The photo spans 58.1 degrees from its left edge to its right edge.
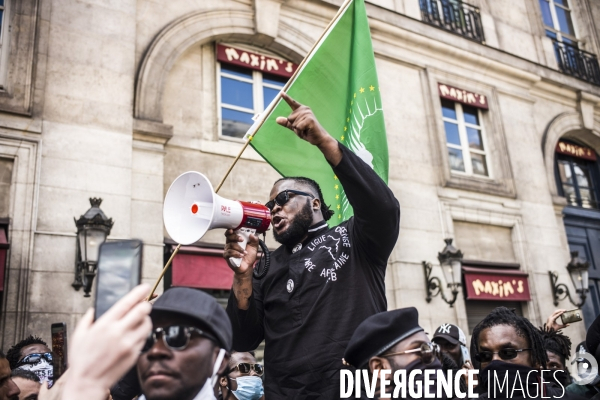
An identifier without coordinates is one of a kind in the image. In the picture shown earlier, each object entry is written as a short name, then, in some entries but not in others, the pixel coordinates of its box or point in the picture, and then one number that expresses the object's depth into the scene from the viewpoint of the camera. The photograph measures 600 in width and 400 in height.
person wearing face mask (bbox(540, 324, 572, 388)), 4.08
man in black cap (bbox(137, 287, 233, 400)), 1.48
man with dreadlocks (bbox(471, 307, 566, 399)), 2.70
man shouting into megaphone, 2.61
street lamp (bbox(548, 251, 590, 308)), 10.23
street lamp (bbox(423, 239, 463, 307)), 8.80
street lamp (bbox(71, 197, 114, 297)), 6.07
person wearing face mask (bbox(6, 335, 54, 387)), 4.00
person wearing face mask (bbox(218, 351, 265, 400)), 4.39
